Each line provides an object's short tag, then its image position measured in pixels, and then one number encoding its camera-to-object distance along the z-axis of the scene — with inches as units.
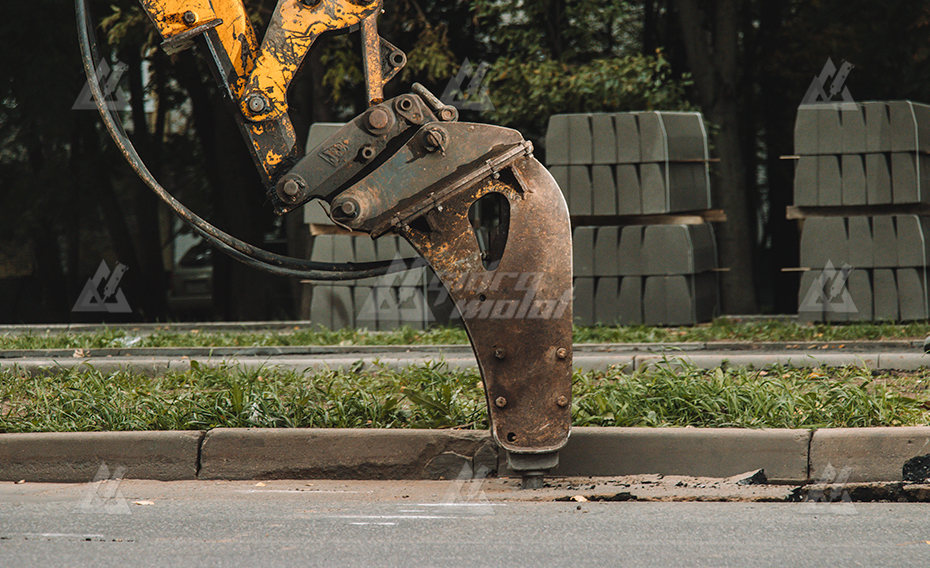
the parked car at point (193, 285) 1423.5
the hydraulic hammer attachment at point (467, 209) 356.8
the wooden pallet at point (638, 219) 768.9
